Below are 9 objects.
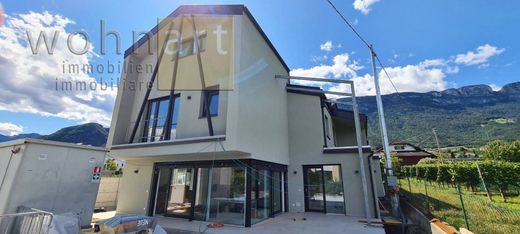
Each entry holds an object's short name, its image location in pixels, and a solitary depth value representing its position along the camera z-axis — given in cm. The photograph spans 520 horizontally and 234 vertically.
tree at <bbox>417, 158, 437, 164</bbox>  3059
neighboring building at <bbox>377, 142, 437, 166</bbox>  3997
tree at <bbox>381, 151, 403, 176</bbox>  2757
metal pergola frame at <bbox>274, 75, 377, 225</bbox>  893
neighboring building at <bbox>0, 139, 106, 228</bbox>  497
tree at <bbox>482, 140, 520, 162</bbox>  2473
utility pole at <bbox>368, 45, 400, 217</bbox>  896
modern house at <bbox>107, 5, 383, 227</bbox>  811
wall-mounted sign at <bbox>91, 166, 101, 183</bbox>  627
